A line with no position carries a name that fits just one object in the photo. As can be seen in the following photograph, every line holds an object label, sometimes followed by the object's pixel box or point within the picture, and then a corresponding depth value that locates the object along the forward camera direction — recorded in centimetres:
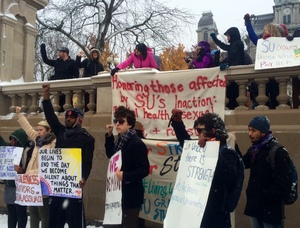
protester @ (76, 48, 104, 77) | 817
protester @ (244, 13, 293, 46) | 581
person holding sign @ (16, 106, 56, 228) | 532
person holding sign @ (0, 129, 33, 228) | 561
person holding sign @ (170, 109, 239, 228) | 346
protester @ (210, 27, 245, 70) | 628
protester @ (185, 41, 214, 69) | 665
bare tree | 2077
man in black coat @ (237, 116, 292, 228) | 375
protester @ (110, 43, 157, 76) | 681
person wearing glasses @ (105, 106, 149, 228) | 419
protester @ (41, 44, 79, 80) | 798
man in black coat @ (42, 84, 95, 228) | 474
